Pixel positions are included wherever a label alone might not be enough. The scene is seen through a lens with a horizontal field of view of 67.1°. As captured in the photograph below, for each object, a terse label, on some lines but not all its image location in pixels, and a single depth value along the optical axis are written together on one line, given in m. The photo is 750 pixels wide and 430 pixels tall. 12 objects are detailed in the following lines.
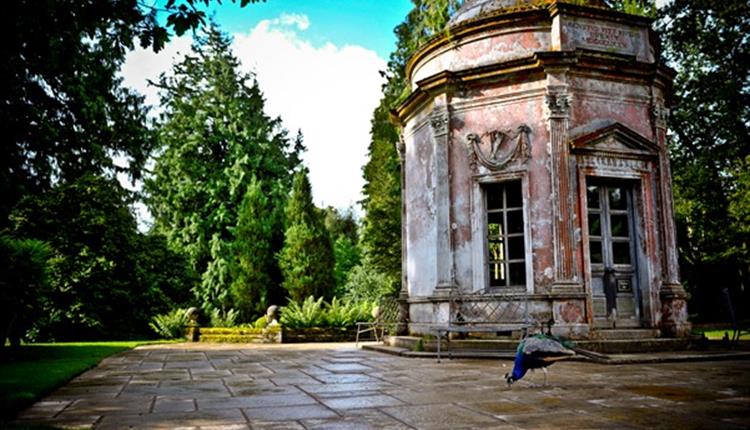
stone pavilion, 9.81
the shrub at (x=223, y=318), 20.93
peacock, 5.47
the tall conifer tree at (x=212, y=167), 24.53
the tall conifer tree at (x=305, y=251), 21.83
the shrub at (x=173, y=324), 19.23
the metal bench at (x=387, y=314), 12.68
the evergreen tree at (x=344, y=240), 35.88
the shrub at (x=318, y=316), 17.31
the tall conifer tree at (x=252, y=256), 22.81
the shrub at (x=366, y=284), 27.42
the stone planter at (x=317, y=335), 16.62
